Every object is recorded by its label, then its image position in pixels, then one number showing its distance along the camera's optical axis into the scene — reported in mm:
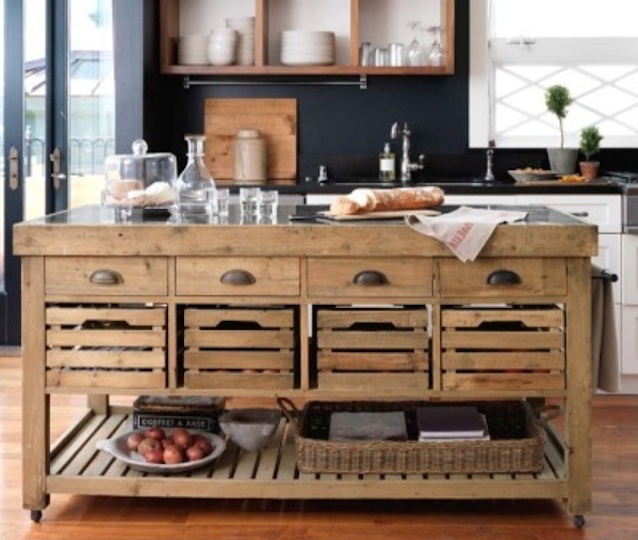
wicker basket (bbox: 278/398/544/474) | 3816
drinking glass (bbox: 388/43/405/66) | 6539
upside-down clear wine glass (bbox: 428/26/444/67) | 6516
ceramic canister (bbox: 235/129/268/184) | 6660
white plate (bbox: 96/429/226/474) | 3867
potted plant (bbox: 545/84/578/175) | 6488
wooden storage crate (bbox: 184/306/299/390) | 3770
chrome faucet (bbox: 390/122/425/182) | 6672
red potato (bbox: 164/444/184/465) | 3896
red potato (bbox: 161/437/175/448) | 3982
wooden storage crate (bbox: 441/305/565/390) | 3754
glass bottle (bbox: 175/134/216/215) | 4055
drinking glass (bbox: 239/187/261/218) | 4023
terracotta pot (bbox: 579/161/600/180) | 6371
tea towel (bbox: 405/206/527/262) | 3686
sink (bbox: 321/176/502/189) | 6164
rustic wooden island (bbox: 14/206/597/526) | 3723
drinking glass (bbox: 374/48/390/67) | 6582
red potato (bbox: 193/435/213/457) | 3990
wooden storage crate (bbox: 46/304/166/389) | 3777
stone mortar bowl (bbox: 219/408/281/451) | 4062
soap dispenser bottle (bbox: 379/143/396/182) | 6668
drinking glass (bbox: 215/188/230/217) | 4067
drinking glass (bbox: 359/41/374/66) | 6574
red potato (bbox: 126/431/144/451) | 4043
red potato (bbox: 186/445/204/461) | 3926
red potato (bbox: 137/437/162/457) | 3959
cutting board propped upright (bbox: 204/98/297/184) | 6836
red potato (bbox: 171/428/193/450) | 3984
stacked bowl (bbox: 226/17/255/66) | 6625
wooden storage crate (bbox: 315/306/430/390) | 3770
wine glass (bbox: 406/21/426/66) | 6517
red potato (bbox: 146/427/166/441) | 4070
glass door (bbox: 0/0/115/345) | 6738
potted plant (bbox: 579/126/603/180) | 6379
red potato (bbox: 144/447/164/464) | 3910
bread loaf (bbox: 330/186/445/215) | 3891
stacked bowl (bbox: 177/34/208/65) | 6625
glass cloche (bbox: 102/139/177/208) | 4117
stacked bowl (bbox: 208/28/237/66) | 6527
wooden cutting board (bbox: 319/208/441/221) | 3840
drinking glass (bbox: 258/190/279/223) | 4016
